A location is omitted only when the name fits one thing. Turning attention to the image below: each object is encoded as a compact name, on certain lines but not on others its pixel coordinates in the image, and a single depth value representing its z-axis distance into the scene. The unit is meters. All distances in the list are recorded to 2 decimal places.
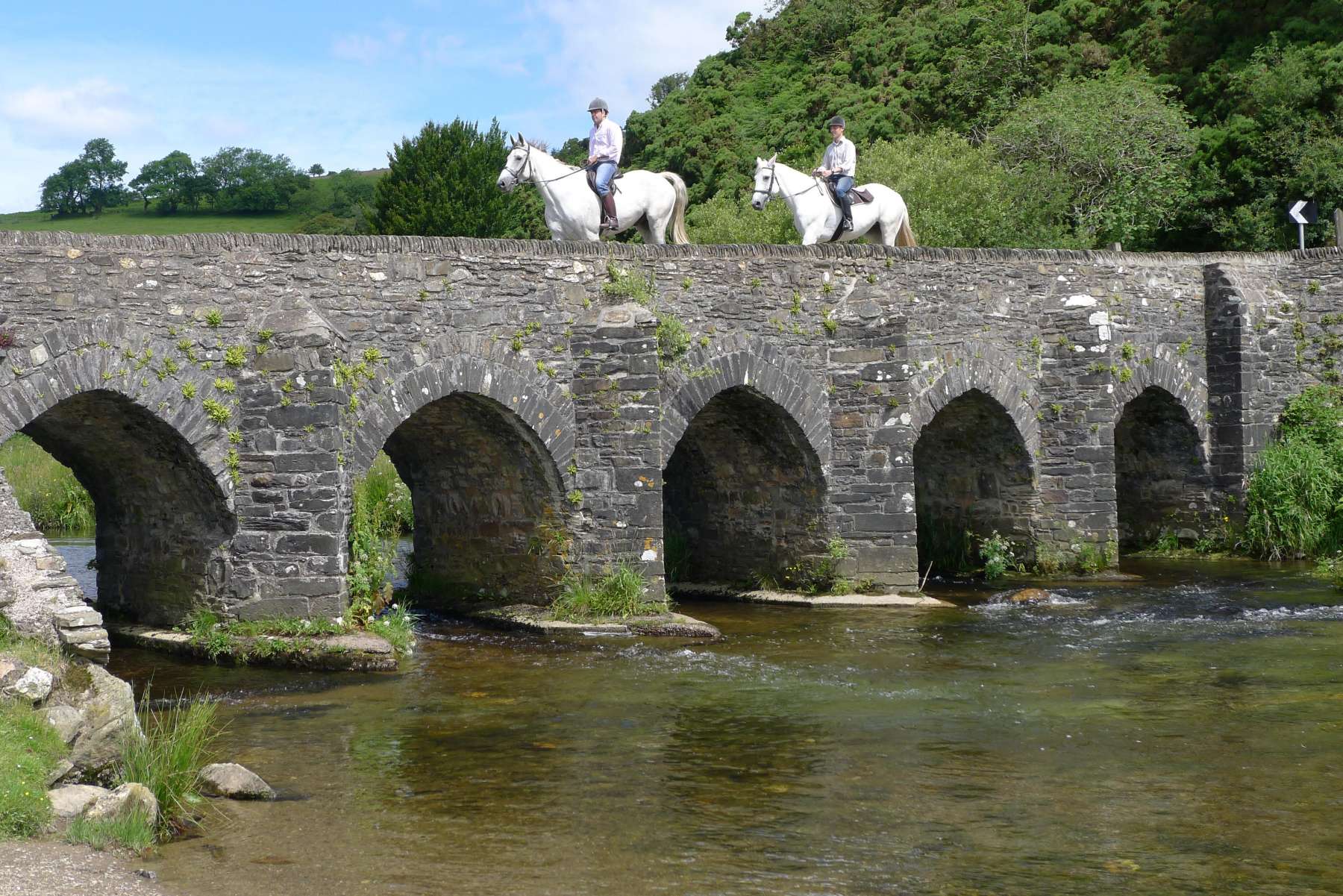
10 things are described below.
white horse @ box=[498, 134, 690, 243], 14.26
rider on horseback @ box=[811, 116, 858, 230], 15.73
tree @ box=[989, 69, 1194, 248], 25.38
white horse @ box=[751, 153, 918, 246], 15.79
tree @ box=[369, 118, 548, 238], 37.06
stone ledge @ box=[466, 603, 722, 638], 12.76
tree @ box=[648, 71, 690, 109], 54.28
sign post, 19.70
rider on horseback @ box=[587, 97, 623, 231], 14.33
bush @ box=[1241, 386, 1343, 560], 17.56
